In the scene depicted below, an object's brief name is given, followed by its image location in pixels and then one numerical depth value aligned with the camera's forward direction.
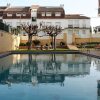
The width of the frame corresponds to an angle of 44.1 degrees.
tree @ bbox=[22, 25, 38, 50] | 15.25
